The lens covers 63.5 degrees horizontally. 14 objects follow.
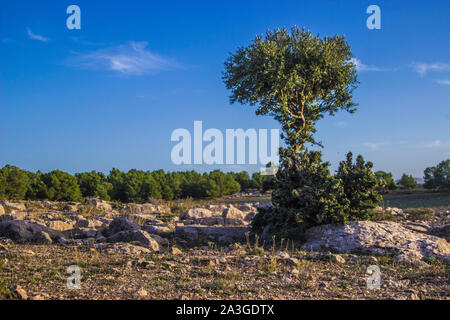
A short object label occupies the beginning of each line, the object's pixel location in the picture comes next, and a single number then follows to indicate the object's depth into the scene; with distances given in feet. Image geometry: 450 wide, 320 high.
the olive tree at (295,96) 39.45
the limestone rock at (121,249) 30.81
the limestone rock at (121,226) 42.06
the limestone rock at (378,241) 30.89
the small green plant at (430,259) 28.55
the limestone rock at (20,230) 36.99
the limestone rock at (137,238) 33.91
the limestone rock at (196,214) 61.45
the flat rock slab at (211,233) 40.57
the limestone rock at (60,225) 42.80
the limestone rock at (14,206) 61.93
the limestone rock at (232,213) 58.76
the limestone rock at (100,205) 73.91
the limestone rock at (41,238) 36.11
